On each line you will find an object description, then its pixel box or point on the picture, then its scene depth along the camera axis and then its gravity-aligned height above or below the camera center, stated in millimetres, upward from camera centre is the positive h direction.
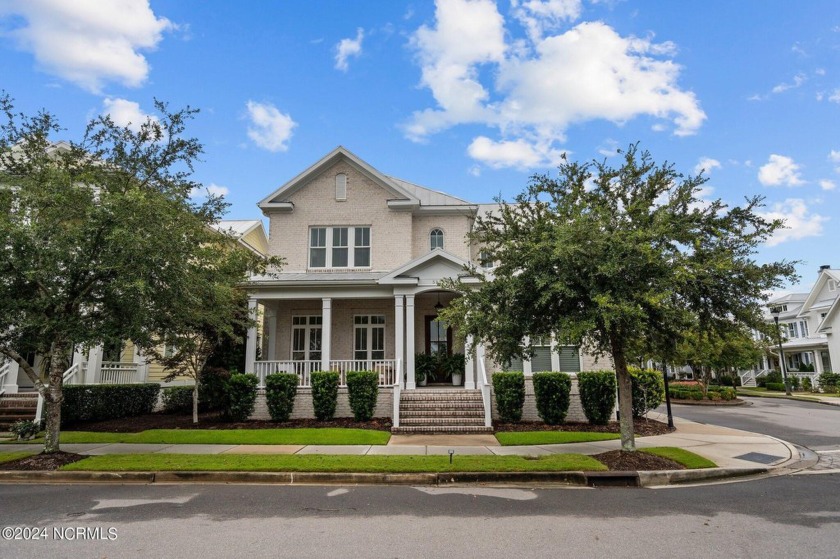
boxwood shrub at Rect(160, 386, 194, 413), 18188 -1463
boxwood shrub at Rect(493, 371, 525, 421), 14516 -1240
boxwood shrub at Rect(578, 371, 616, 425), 14570 -1280
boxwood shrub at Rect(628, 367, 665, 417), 15367 -1205
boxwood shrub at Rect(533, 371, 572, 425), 14492 -1231
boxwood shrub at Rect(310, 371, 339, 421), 14938 -1170
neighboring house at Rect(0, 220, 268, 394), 15820 -339
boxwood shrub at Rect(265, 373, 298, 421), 14867 -1115
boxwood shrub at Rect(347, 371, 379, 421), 14766 -1084
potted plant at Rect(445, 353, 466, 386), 16578 -363
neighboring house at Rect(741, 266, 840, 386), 33781 +1545
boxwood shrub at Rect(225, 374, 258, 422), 14961 -1146
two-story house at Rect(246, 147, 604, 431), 16094 +2925
